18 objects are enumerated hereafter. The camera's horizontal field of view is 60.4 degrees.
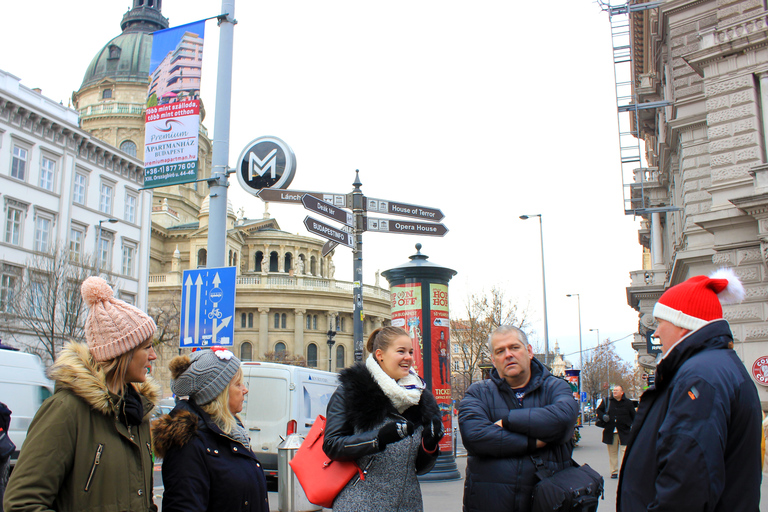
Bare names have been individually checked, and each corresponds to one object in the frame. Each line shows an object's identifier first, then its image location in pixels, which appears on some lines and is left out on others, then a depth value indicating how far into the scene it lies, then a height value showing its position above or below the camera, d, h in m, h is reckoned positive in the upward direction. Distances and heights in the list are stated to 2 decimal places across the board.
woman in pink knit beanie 2.54 -0.33
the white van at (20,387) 12.04 -0.73
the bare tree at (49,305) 31.66 +2.07
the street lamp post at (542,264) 33.16 +4.11
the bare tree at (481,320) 35.12 +1.49
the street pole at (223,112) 7.91 +2.81
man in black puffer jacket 3.74 -0.46
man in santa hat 2.67 -0.33
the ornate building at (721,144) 15.25 +5.29
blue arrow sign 7.46 +0.46
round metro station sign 8.03 +2.20
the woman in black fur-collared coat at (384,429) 3.57 -0.45
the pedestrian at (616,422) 12.66 -1.47
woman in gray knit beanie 3.23 -0.49
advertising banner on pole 7.97 +2.86
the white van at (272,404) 12.54 -1.11
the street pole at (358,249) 10.72 +1.58
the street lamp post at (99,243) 40.19 +6.58
